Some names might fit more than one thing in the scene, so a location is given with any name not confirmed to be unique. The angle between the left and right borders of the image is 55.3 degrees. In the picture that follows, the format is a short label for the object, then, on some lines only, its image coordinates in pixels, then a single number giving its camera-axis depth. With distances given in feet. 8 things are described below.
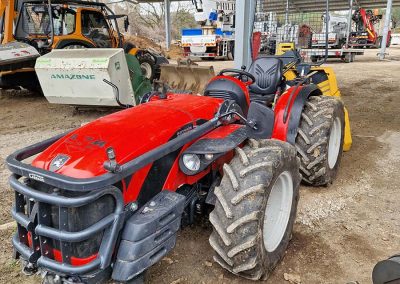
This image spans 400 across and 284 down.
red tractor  5.97
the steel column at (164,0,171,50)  62.96
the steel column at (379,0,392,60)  53.16
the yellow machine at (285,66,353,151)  15.49
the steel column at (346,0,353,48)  56.69
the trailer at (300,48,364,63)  55.11
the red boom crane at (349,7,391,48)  67.62
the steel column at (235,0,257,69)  19.90
